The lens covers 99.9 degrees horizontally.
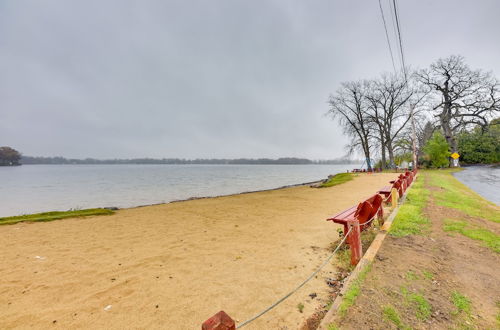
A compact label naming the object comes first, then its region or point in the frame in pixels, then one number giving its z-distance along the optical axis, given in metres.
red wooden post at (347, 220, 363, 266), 3.91
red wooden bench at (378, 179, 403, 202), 8.98
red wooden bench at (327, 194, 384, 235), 4.78
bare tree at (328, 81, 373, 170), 36.22
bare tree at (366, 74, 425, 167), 34.06
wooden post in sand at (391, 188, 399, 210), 7.97
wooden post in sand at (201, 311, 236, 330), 1.50
